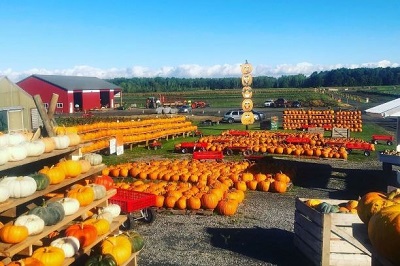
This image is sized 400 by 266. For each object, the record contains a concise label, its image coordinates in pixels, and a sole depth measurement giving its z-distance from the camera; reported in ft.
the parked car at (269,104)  219.73
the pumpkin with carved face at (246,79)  103.09
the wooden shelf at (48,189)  21.34
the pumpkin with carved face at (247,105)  104.17
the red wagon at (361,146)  75.56
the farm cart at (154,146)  85.95
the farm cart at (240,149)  77.26
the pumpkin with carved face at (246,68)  102.12
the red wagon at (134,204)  35.04
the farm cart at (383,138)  88.21
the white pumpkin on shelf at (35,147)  24.57
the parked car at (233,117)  141.59
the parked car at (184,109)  190.15
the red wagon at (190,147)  78.84
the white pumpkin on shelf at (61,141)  27.78
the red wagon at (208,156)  66.12
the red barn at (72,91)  204.74
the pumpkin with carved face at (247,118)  105.70
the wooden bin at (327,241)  26.48
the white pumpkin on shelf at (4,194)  21.16
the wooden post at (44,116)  29.12
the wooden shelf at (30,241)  20.01
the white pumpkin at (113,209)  30.83
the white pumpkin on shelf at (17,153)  22.98
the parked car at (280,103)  214.69
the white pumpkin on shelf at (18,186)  22.27
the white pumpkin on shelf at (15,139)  25.44
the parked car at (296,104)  206.82
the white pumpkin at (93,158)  32.14
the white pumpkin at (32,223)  21.85
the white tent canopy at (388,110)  45.34
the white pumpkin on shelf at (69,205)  25.45
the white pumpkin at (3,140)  24.93
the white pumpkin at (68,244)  23.81
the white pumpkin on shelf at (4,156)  22.22
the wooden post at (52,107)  29.43
